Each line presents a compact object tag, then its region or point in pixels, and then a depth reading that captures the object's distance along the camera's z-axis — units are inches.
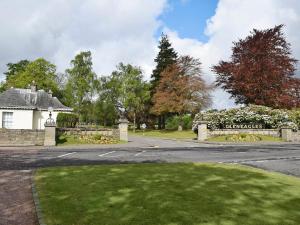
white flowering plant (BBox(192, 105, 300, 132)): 932.1
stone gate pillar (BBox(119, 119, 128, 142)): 822.0
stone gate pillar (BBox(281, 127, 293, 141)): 887.6
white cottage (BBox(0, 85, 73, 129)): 946.4
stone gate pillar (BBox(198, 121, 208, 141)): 900.4
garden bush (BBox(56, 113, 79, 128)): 975.8
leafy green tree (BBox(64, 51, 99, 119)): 1470.5
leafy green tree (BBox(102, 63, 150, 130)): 1734.4
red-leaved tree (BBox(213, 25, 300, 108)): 1124.3
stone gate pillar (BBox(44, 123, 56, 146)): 695.6
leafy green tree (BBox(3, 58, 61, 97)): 1659.0
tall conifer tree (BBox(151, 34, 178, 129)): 1720.8
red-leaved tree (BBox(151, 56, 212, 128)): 1460.7
